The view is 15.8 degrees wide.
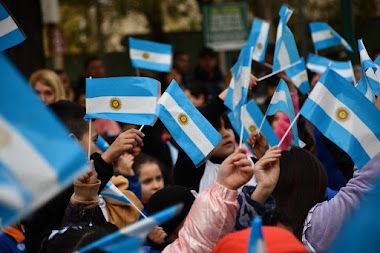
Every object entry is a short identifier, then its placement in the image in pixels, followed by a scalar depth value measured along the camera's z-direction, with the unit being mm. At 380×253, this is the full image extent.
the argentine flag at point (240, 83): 7667
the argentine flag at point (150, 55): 11652
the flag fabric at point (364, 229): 3043
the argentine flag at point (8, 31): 6834
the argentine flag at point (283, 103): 8071
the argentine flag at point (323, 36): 11535
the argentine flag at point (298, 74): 9646
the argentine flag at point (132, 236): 3789
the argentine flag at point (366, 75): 7391
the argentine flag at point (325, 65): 9928
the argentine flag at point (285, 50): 9577
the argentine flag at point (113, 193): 7503
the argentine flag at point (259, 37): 10740
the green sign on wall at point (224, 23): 20810
